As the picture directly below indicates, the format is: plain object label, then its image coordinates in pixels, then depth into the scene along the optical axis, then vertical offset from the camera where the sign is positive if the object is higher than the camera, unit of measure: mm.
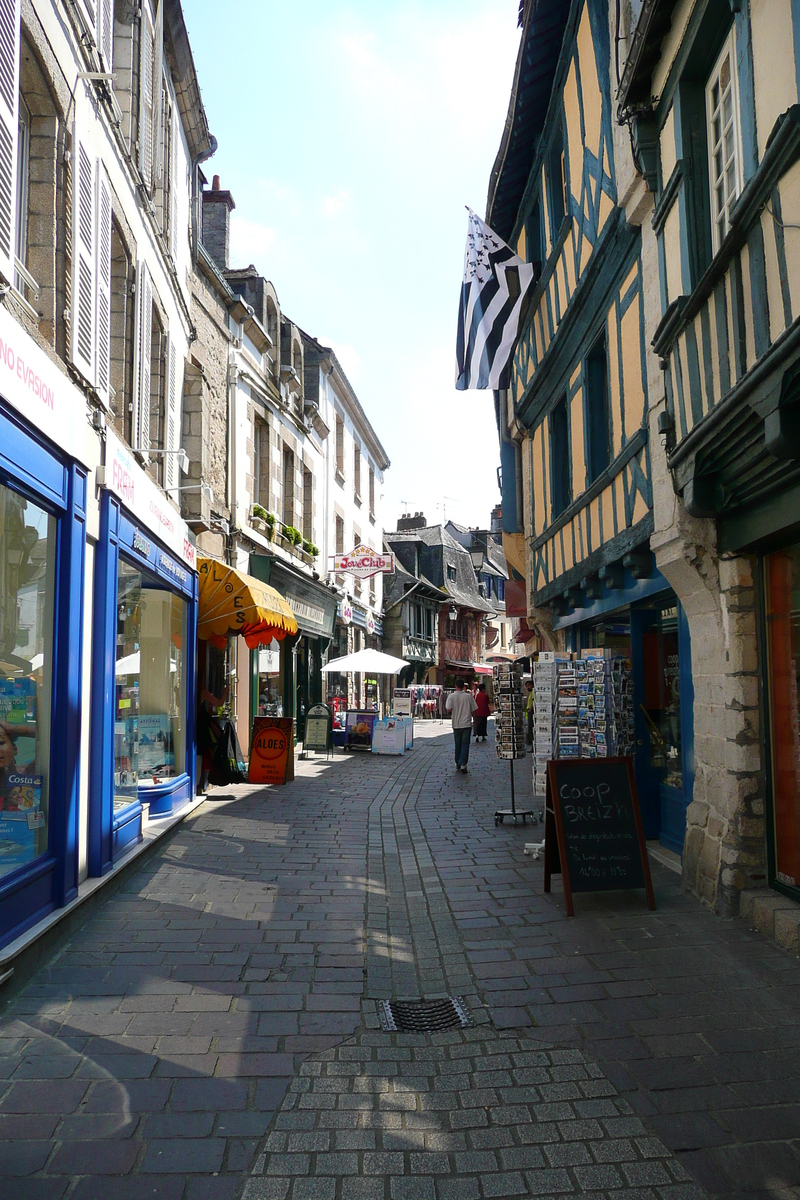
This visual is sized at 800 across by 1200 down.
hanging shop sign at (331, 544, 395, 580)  20750 +2890
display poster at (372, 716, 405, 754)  17859 -1049
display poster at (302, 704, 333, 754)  17781 -886
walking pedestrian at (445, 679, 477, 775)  14555 -582
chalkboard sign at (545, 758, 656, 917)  5613 -922
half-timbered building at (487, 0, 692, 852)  7348 +3183
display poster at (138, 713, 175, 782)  8414 -578
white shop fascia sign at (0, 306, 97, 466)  4316 +1631
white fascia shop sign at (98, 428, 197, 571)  6384 +1632
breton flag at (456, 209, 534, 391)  10852 +4674
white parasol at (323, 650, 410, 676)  18688 +485
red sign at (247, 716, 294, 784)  12414 -863
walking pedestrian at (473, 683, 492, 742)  21781 -687
